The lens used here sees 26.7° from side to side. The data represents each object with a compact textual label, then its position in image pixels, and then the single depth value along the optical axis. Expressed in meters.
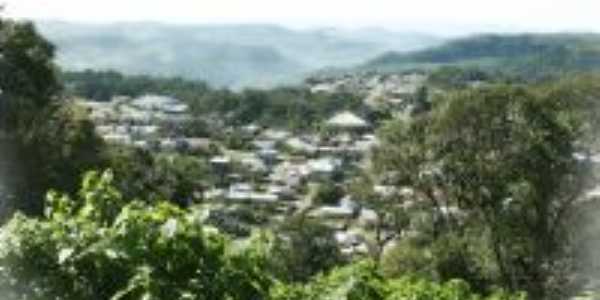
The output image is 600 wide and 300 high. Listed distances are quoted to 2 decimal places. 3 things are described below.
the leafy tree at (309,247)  33.19
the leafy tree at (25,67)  24.33
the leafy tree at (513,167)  21.00
